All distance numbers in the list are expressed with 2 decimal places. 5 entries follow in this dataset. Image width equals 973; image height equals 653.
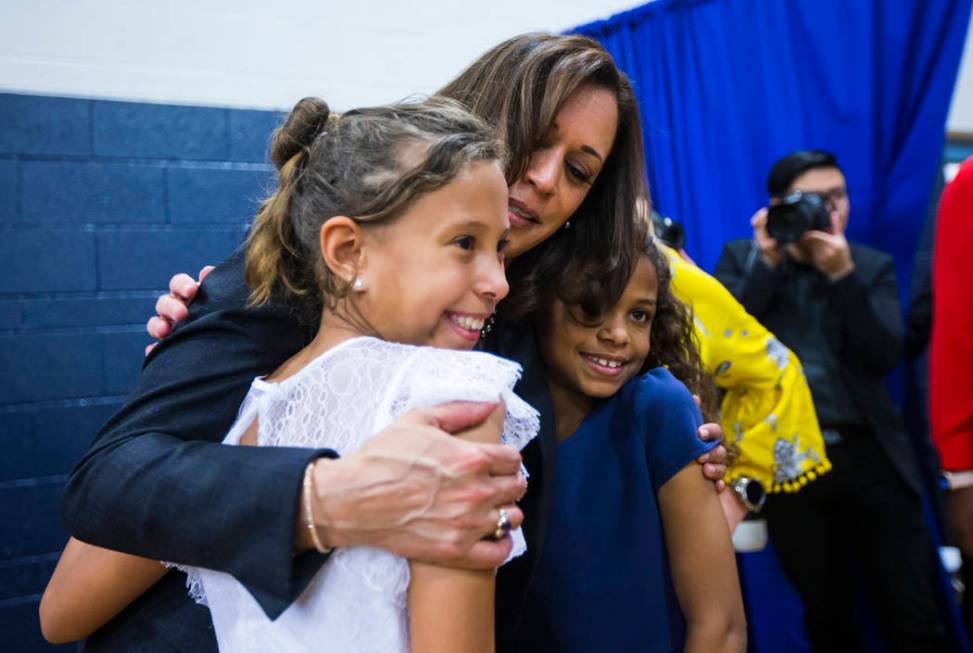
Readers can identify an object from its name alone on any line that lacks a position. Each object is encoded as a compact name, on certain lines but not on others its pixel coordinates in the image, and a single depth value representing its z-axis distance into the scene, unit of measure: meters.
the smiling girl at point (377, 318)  0.71
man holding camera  2.40
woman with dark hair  0.69
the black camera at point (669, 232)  2.23
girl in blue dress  1.11
